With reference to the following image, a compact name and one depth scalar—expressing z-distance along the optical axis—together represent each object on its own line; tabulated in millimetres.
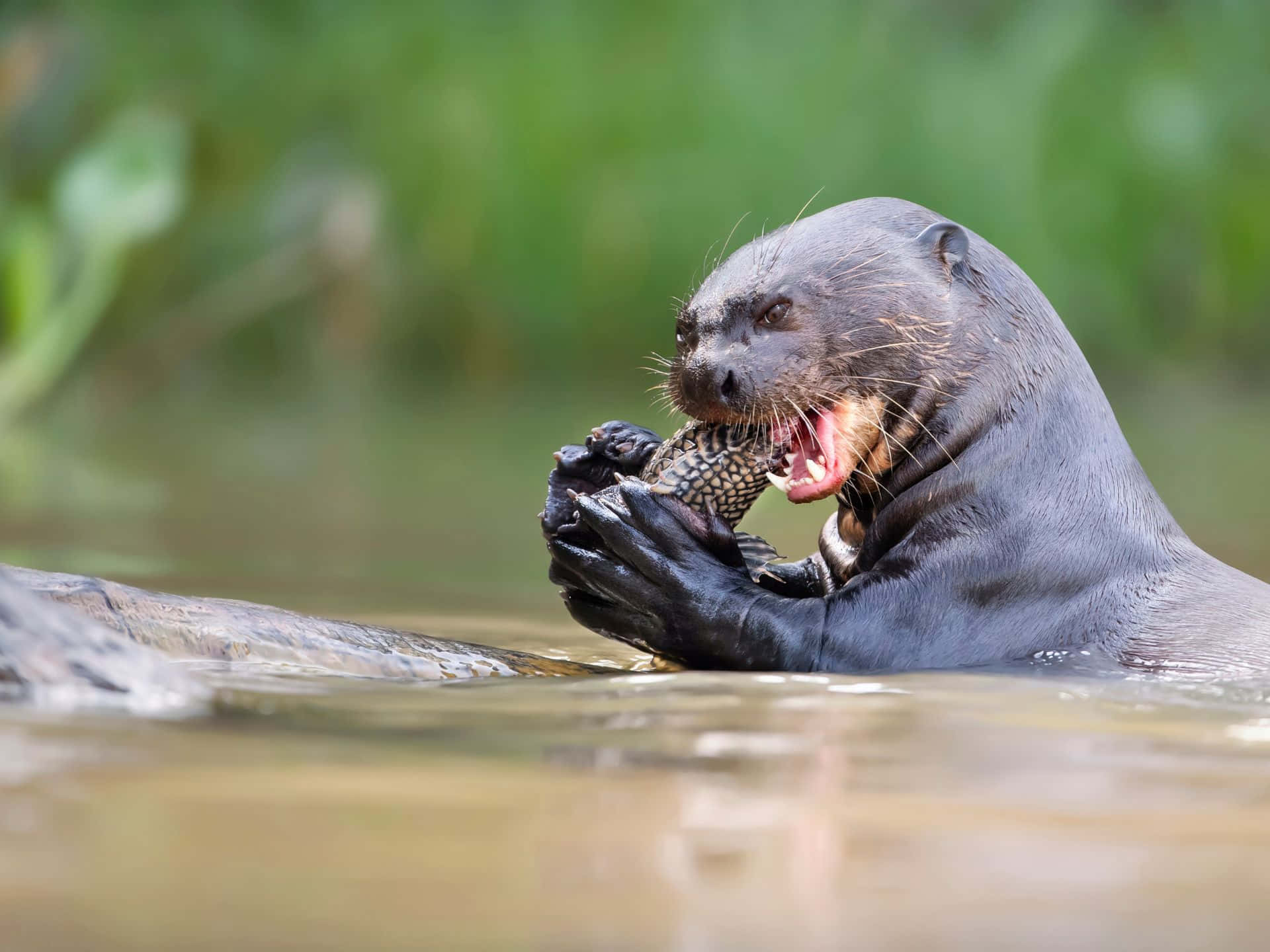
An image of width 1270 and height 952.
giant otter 5180
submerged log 4527
